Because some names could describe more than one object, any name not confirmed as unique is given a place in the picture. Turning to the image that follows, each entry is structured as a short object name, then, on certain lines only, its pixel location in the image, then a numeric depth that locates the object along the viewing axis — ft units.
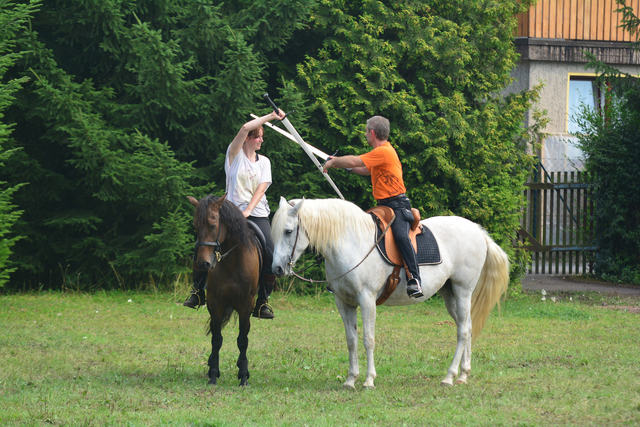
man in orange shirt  53.01
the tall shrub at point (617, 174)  120.57
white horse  50.96
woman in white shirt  55.62
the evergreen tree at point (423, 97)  100.68
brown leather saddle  53.88
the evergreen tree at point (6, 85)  79.10
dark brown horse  51.11
